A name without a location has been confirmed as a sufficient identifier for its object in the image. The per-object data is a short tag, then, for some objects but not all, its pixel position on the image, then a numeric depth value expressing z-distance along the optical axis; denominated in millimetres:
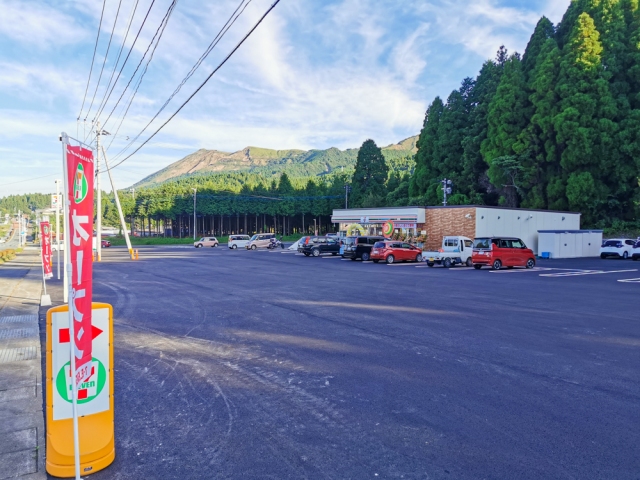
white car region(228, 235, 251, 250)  51466
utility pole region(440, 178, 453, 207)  44775
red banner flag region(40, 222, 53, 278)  16828
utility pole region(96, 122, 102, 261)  33250
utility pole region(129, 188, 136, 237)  87250
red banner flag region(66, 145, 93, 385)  3438
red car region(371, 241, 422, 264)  28531
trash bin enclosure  33625
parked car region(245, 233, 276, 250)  49625
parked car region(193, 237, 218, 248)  57000
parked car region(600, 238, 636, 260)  33312
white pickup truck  25844
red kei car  23766
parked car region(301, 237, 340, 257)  36094
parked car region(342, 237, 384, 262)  30828
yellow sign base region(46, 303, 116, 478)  3711
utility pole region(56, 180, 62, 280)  17830
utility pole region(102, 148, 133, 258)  34250
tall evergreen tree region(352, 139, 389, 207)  65625
